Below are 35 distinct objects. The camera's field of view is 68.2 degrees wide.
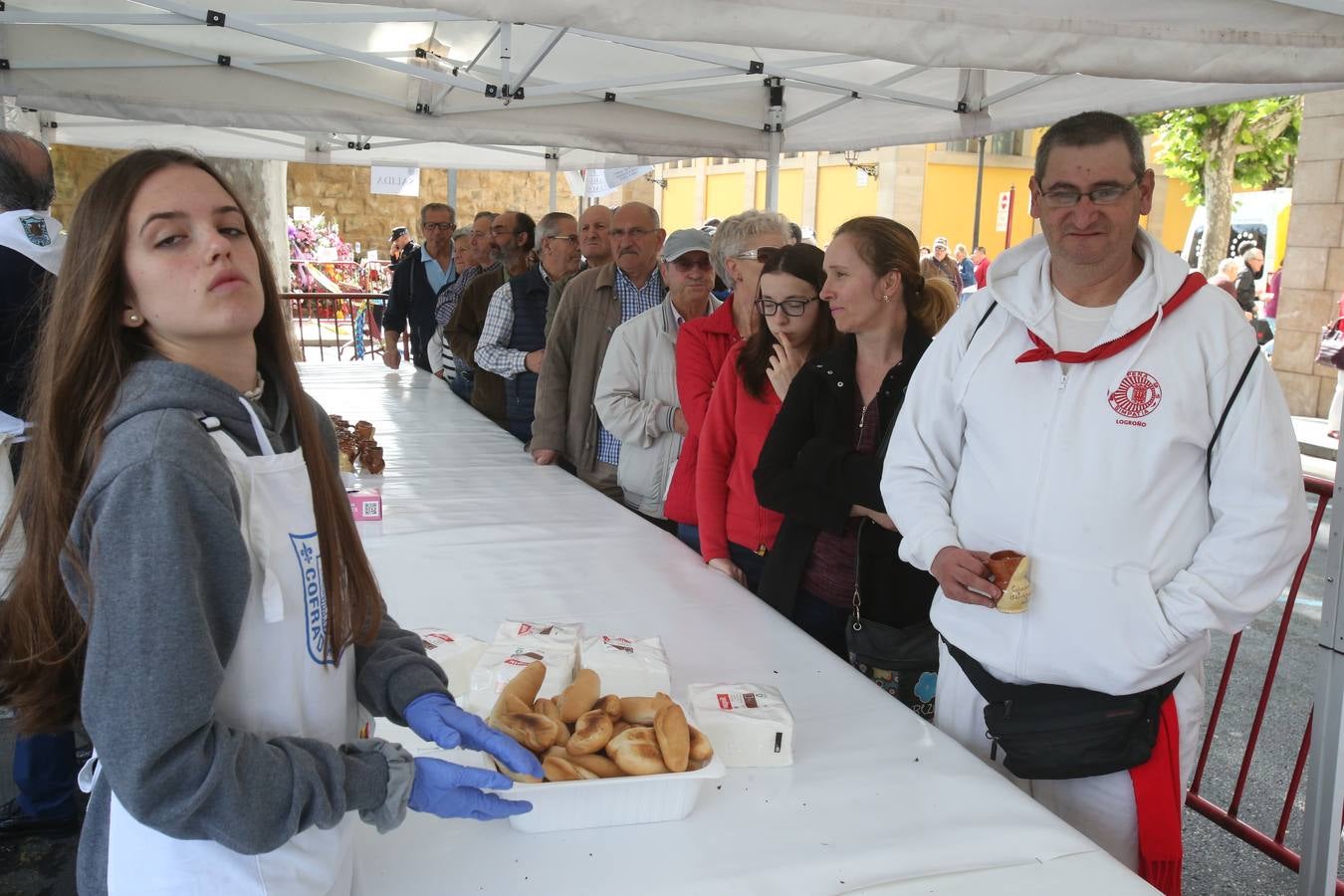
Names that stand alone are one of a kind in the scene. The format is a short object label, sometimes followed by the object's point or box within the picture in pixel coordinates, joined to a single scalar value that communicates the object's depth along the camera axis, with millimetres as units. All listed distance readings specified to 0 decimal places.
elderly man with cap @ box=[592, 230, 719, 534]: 3266
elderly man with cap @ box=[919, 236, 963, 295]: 14253
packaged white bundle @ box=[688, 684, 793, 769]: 1451
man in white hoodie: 1508
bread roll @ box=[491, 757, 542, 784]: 1235
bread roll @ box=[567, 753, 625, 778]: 1279
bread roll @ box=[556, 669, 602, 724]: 1392
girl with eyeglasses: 2498
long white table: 1205
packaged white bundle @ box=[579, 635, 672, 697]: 1615
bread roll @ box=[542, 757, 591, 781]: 1258
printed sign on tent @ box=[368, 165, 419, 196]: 7805
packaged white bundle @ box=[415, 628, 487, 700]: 1655
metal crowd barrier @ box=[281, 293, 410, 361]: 11148
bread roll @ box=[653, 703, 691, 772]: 1283
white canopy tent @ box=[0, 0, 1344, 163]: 3793
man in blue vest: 4285
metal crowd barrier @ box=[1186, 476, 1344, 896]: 2512
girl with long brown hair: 847
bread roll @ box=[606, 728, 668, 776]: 1277
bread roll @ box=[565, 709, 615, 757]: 1298
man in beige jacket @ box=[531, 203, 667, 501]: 3676
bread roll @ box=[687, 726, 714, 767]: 1313
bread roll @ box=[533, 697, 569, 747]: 1327
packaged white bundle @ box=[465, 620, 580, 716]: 1521
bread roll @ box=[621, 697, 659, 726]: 1376
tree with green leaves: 13000
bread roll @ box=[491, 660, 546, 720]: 1419
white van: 14594
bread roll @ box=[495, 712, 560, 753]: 1302
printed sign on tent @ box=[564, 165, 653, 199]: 7467
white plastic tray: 1253
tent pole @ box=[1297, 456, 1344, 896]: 1869
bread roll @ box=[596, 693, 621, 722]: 1380
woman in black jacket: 2205
